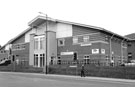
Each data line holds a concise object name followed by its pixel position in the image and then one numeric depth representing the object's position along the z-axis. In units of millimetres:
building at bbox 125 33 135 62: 52344
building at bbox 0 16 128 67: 35375
